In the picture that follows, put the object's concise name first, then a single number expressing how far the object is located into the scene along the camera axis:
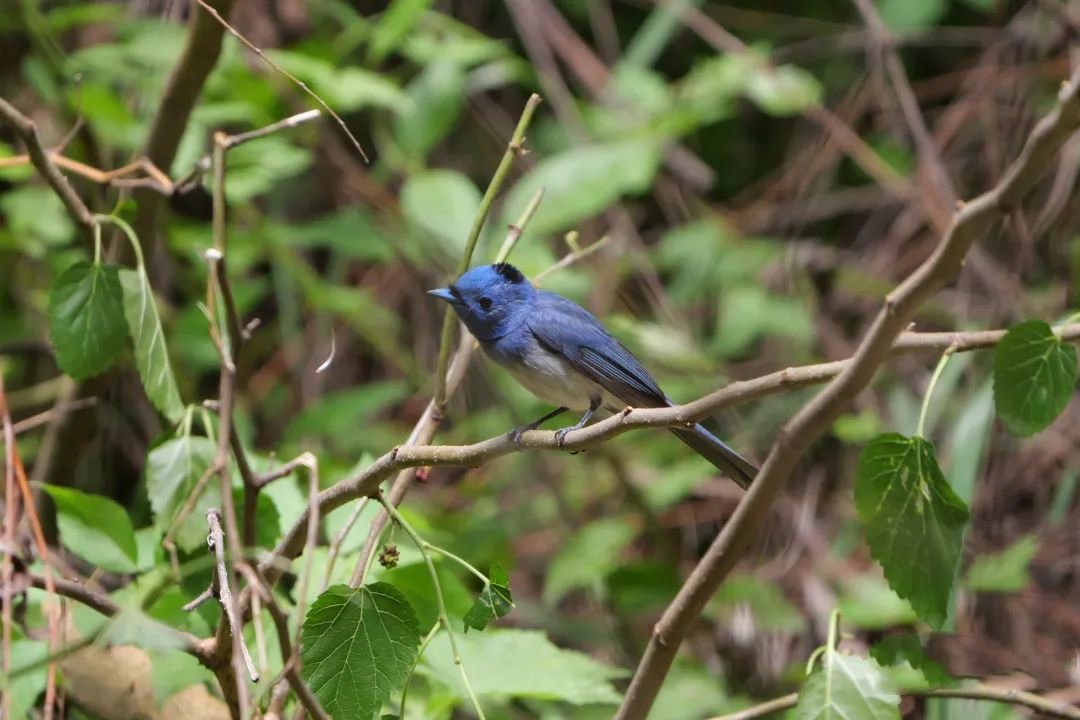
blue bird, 6.16
